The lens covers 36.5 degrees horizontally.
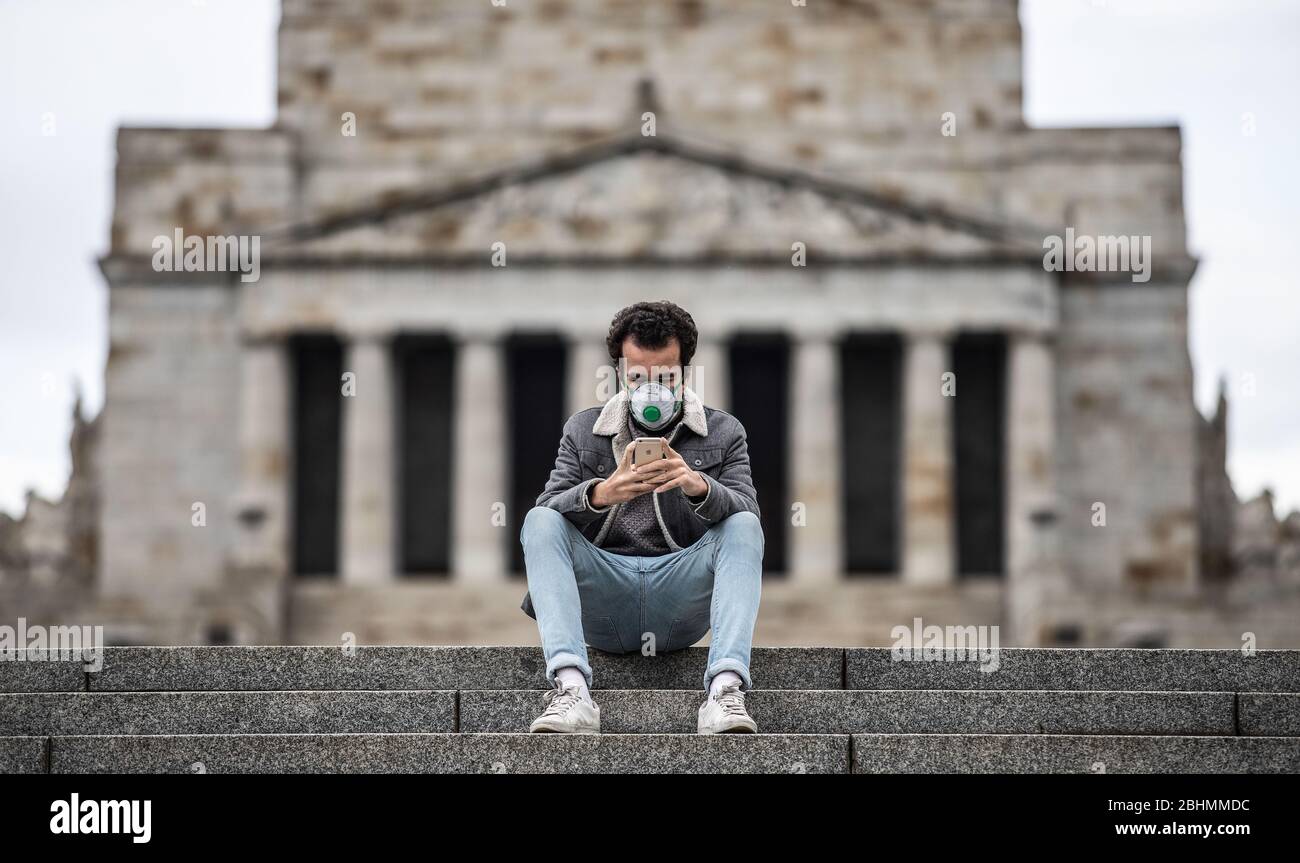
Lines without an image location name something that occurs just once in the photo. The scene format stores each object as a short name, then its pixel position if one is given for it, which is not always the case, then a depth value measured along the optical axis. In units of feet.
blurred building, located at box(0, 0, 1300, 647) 132.98
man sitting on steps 35.27
